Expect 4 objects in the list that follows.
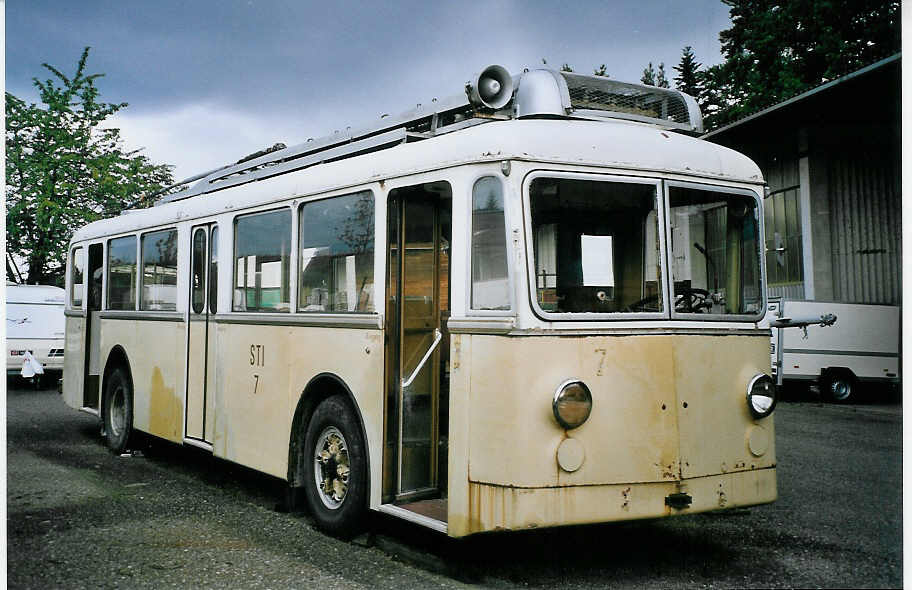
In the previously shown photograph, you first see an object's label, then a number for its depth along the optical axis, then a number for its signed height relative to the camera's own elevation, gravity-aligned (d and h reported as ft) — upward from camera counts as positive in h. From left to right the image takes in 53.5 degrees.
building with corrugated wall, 42.75 +7.79
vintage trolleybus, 16.08 +0.22
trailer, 51.88 -1.18
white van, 54.34 +0.24
